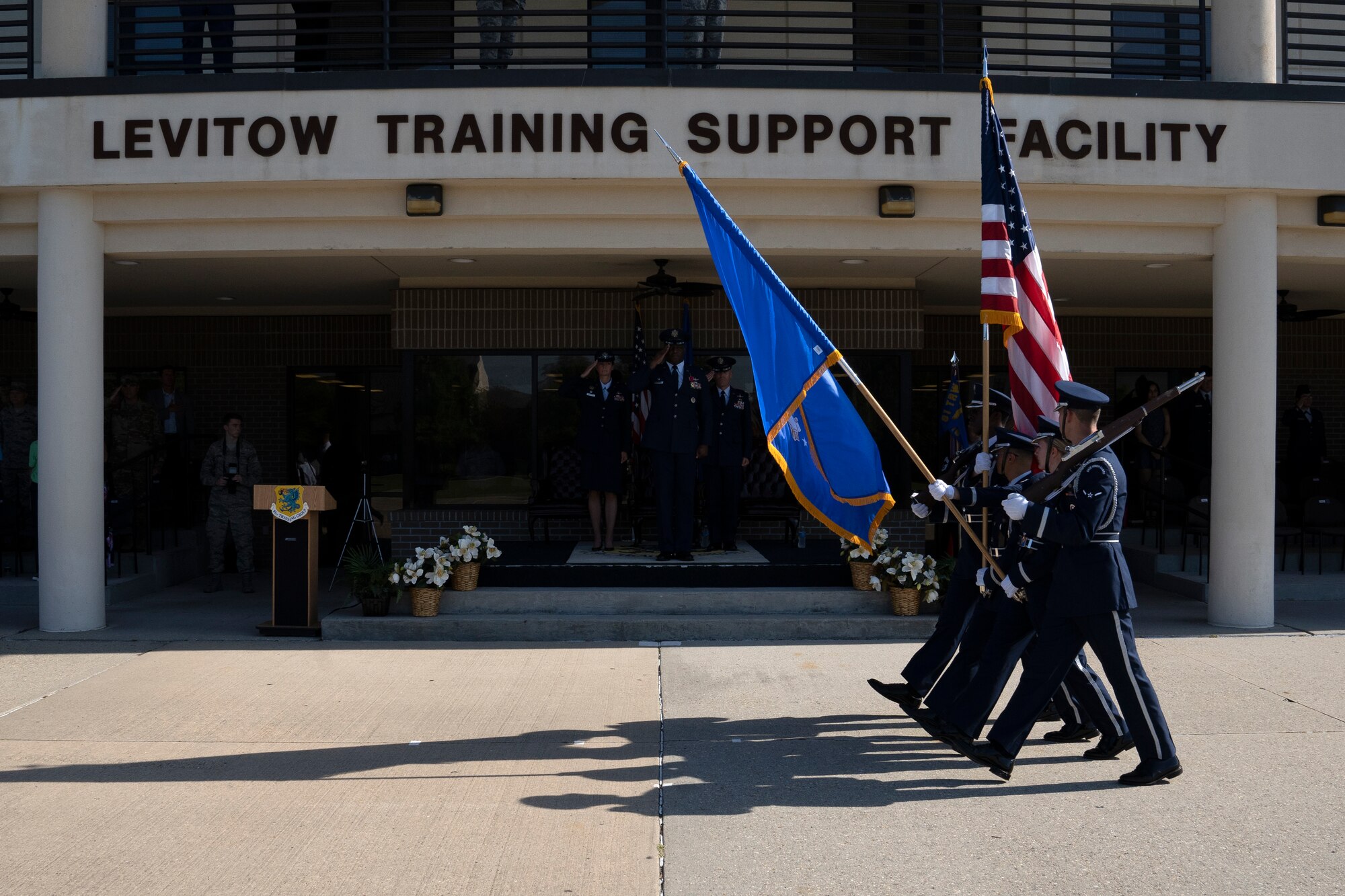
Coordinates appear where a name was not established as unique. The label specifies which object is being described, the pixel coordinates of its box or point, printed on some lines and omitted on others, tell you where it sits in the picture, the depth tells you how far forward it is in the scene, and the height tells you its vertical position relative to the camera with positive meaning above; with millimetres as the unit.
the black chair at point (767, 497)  12297 -691
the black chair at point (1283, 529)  11516 -987
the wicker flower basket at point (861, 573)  10000 -1204
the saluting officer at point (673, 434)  10352 +15
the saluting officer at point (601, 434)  11234 +20
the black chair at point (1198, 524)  11609 -965
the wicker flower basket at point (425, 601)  9727 -1394
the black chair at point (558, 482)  12570 -514
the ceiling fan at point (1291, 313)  13648 +1460
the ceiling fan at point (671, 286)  11383 +1491
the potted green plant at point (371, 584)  9773 -1257
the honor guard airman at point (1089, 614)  5535 -885
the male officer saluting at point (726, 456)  11258 -212
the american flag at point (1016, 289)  6531 +831
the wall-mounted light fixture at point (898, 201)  9656 +1963
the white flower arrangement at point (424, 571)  9703 -1143
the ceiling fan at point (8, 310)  13211 +1492
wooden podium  9633 -1042
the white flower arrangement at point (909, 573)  9719 -1191
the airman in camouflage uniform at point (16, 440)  12625 -20
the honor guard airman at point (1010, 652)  5859 -1155
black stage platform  10258 -1248
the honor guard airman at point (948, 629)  6555 -1125
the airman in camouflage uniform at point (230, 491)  12203 -578
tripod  12312 -844
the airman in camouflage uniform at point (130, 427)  13156 +119
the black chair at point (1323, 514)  11820 -848
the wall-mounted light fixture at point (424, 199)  9578 +1981
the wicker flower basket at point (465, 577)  9922 -1213
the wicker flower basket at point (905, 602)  9742 -1422
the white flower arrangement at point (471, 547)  9906 -966
